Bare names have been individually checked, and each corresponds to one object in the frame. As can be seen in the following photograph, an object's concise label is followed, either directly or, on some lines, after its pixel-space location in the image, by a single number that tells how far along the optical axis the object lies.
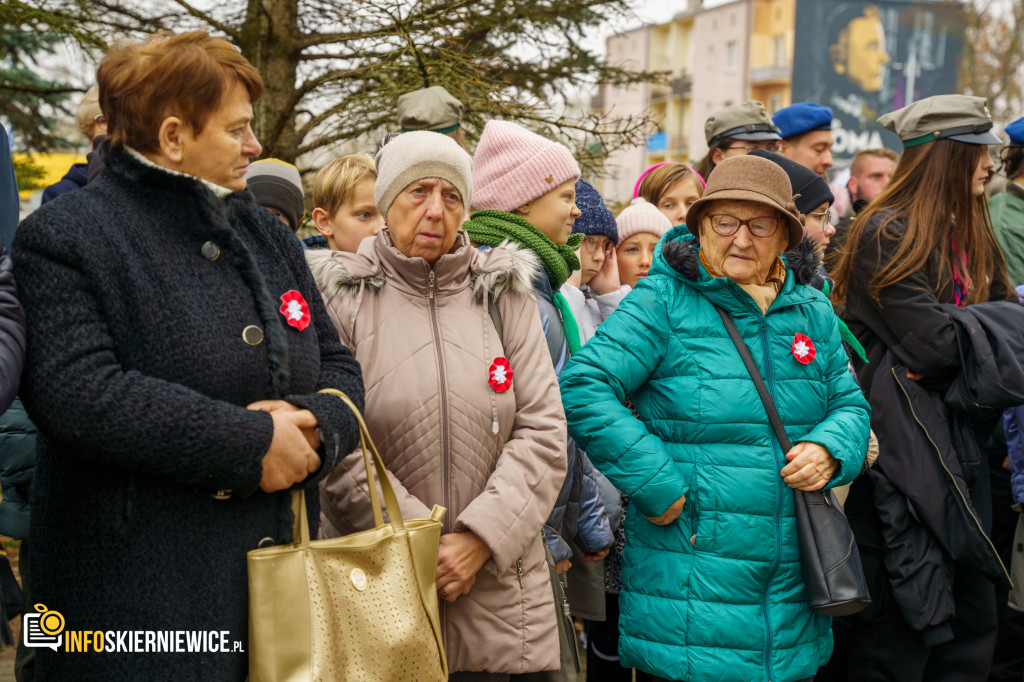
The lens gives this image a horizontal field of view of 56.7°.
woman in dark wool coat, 1.97
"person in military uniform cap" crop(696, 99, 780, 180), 5.14
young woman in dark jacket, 3.69
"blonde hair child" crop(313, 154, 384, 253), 4.02
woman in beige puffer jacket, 2.64
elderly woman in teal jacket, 2.80
